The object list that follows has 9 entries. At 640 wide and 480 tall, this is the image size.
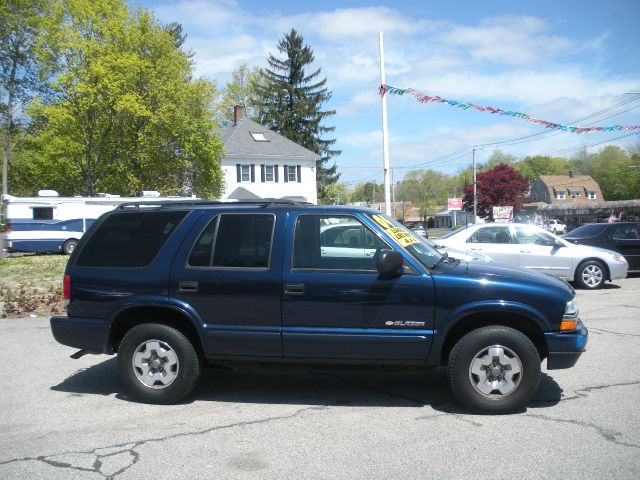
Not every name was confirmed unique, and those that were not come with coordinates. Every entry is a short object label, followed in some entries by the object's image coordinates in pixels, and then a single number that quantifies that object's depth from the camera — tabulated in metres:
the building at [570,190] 90.12
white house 44.38
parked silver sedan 12.14
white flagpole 17.08
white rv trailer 24.62
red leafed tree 62.31
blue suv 4.64
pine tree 52.00
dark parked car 13.90
